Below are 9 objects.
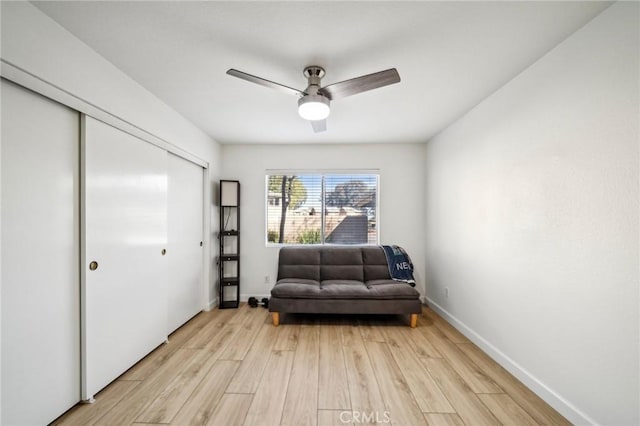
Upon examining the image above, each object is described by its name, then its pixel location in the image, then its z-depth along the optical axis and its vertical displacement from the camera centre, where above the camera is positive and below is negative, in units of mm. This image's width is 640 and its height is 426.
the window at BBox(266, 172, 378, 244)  4133 +97
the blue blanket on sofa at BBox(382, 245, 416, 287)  3606 -705
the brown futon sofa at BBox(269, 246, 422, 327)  3061 -908
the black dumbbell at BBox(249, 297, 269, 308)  3793 -1300
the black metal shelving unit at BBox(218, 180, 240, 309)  3738 -473
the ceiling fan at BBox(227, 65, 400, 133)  1753 +919
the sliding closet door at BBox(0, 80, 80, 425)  1387 -257
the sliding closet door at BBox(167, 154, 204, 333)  2885 -316
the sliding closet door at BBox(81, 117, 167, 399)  1828 -304
